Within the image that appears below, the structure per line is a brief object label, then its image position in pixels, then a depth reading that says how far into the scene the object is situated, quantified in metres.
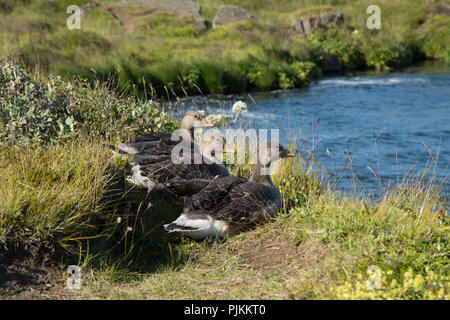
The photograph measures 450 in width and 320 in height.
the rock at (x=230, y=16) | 36.91
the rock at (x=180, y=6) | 37.69
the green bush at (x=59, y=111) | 6.80
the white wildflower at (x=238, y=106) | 9.53
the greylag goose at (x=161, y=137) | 7.35
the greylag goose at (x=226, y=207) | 5.85
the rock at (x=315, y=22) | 36.12
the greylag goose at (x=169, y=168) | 6.89
